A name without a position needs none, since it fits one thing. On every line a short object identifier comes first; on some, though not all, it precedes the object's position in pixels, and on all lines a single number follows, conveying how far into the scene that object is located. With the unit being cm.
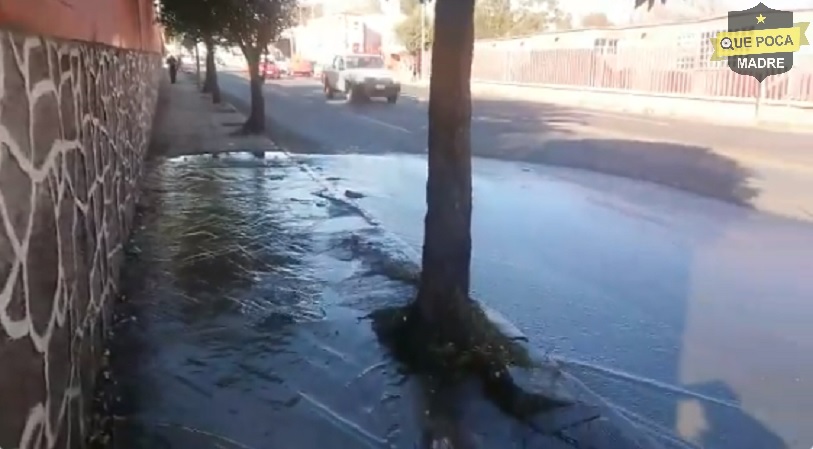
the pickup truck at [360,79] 3266
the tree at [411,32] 5881
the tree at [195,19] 1870
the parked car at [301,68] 6869
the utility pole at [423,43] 4629
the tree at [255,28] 1834
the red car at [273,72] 6055
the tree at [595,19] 6881
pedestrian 4394
